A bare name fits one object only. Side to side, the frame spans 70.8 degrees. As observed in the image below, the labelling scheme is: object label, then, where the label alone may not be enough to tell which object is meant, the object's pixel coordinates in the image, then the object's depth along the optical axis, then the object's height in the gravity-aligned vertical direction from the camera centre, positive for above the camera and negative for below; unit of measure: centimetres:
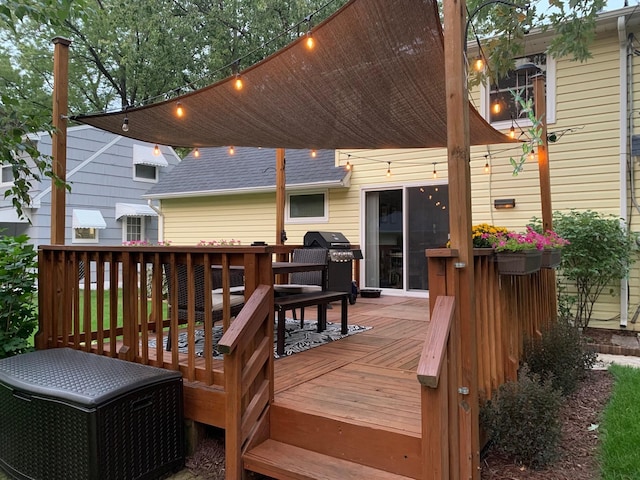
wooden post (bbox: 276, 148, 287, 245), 584 +70
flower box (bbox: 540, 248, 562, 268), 346 -12
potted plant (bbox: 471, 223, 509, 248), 274 +5
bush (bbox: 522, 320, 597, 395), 350 -92
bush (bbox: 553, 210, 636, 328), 570 -11
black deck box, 228 -93
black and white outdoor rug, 383 -87
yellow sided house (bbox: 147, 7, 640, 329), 605 +104
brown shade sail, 277 +119
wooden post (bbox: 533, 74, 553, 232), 463 +79
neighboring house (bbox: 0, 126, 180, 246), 1127 +147
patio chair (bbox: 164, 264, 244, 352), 332 -42
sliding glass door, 734 +19
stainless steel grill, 533 -18
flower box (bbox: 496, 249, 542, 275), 265 -12
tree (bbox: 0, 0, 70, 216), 252 +80
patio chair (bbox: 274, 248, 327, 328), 461 -36
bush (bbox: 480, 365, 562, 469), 240 -98
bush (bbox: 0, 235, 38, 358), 367 -39
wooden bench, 362 -50
